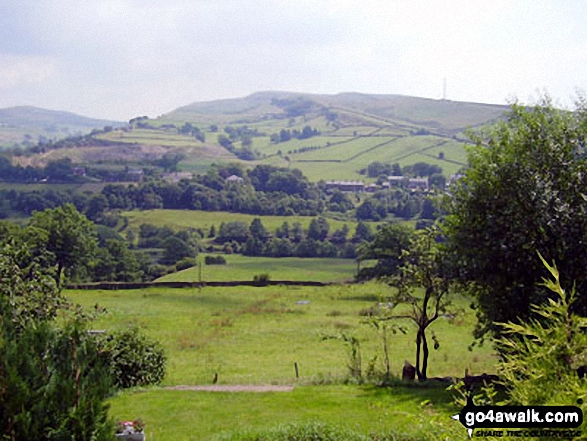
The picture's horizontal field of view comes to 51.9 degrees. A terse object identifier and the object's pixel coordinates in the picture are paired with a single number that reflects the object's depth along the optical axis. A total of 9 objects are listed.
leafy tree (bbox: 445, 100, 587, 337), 20.78
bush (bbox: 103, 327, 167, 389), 24.14
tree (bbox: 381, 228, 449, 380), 24.08
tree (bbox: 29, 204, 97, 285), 67.31
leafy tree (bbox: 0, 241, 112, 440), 9.70
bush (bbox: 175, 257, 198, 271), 96.68
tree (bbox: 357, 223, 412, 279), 69.38
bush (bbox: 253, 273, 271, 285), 68.20
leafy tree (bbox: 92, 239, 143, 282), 83.28
